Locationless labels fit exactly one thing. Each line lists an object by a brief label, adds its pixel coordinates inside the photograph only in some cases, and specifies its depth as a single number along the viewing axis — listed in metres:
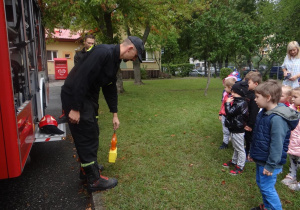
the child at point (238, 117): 3.63
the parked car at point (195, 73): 29.89
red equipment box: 19.73
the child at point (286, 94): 3.61
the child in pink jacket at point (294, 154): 3.35
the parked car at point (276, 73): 22.54
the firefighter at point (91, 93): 2.69
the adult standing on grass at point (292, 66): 4.89
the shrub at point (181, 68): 28.83
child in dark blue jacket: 2.45
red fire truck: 2.34
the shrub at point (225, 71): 19.39
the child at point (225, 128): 4.32
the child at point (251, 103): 3.74
